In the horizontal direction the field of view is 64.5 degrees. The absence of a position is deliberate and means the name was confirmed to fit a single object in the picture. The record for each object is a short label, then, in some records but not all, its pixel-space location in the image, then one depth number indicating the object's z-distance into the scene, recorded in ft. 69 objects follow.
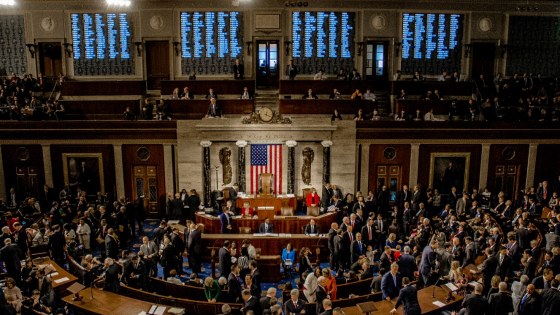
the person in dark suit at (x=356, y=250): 36.99
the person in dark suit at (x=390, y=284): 28.32
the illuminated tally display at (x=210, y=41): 65.57
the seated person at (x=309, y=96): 57.69
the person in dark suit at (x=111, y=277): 29.81
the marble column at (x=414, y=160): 55.08
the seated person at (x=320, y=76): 63.91
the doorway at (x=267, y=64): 66.23
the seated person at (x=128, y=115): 56.13
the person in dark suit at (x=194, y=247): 38.68
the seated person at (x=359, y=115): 54.68
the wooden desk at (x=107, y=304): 27.43
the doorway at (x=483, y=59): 67.56
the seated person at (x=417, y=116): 55.66
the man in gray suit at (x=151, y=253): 35.04
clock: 52.47
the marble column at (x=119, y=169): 54.95
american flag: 53.73
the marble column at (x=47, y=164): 54.75
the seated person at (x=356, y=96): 58.13
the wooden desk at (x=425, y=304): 26.94
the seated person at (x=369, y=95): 59.26
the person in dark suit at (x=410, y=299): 25.86
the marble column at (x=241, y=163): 53.01
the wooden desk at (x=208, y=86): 61.26
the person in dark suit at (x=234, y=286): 29.37
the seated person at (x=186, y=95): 58.65
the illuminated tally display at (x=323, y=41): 65.57
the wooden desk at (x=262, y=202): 50.98
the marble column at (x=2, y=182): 54.95
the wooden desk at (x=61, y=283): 30.96
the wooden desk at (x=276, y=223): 46.16
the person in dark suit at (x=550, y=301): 26.37
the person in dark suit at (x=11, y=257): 33.73
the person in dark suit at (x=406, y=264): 31.48
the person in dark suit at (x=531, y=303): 26.32
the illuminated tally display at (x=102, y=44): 65.98
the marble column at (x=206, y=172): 53.47
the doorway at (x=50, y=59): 67.15
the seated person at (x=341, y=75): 63.52
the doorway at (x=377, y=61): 66.90
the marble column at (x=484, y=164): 55.36
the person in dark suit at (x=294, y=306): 26.43
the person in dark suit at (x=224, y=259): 34.73
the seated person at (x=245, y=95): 58.64
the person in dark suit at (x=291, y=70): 62.18
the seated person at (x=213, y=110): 54.94
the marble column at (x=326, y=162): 53.78
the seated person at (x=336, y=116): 54.85
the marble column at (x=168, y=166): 54.65
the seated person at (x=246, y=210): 47.14
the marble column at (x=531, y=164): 55.52
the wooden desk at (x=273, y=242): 41.60
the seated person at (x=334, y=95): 59.16
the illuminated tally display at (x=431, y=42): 66.28
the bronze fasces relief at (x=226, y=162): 54.29
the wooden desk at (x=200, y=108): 57.67
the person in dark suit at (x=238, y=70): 64.08
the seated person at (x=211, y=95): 58.48
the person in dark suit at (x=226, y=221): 45.11
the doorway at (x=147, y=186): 55.36
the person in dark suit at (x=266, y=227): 42.16
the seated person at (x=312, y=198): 51.01
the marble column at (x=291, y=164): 53.01
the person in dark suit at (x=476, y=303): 25.31
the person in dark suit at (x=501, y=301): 26.03
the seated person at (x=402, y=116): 56.10
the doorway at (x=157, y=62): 66.85
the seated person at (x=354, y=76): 62.90
